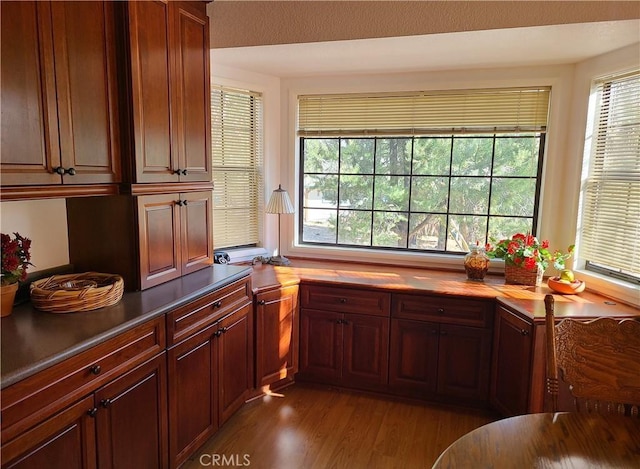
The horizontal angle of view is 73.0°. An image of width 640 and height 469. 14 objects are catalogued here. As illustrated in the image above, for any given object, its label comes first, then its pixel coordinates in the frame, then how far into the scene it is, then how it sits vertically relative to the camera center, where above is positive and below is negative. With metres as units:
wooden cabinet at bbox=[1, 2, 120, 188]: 1.48 +0.29
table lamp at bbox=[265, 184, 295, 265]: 3.26 -0.21
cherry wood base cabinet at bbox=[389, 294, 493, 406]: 2.70 -1.06
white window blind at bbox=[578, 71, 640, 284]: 2.54 +0.00
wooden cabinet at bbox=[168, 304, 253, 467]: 2.02 -1.06
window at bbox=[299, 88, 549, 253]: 3.12 +0.09
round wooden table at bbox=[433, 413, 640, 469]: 1.17 -0.75
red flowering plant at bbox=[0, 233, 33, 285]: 1.64 -0.34
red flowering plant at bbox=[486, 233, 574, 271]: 2.82 -0.47
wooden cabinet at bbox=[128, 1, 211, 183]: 1.96 +0.41
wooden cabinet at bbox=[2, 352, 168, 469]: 1.34 -0.91
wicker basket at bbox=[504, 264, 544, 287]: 2.84 -0.62
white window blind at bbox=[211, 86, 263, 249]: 3.21 +0.08
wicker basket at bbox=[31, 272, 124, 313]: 1.73 -0.49
